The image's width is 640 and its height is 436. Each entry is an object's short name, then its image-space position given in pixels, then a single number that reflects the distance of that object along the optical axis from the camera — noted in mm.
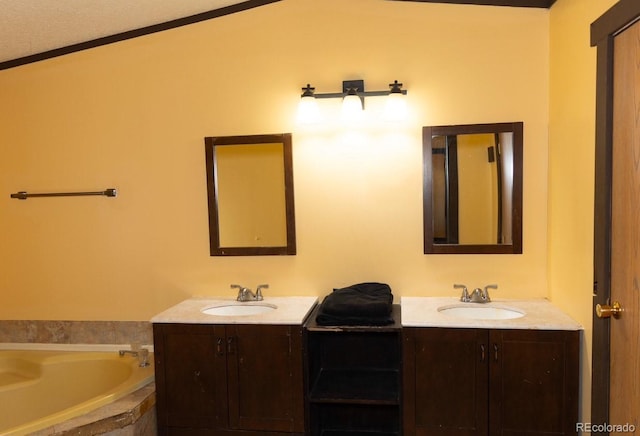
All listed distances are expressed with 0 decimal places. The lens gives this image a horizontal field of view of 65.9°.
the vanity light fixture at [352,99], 2512
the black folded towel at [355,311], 2281
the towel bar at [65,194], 2836
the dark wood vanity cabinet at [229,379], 2297
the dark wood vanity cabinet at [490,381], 2082
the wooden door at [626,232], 1541
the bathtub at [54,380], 2734
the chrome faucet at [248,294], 2648
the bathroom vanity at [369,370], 2104
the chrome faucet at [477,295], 2479
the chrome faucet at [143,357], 2682
